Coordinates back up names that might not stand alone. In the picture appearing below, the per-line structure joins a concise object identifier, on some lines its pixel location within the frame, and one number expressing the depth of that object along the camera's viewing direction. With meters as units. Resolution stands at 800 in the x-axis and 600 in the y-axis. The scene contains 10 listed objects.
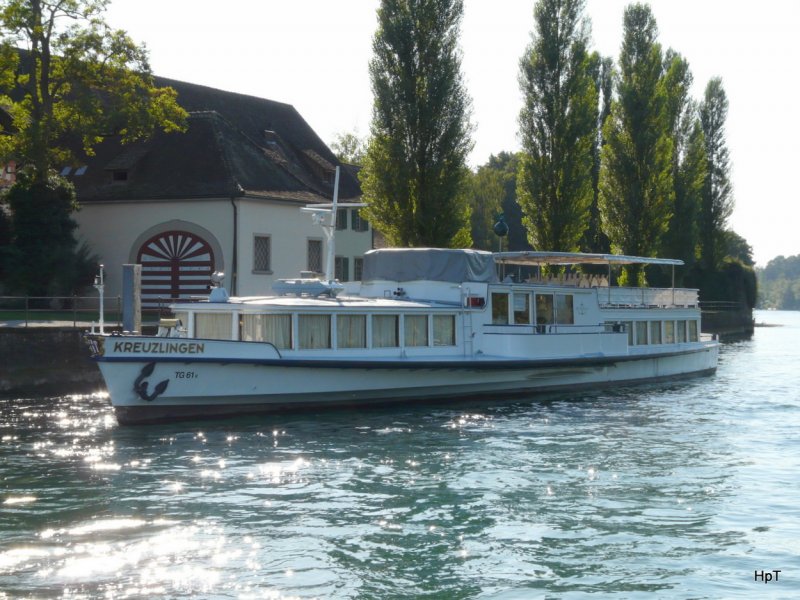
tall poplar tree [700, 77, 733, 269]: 77.00
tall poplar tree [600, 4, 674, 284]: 57.25
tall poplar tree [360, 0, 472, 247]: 43.75
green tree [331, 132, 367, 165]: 93.00
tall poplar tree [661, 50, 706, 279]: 69.38
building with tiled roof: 42.94
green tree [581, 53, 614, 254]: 67.38
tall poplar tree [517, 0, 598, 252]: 49.62
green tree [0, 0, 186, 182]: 38.06
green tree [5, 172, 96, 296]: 39.62
